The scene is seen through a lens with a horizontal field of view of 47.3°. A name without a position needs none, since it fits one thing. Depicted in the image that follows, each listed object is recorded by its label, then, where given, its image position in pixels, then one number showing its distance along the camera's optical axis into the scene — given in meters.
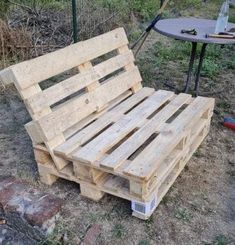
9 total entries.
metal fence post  3.09
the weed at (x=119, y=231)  1.71
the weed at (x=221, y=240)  1.68
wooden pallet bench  1.75
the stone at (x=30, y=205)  1.66
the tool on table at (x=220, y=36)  2.43
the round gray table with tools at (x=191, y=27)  2.38
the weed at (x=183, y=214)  1.82
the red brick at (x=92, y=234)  1.68
